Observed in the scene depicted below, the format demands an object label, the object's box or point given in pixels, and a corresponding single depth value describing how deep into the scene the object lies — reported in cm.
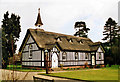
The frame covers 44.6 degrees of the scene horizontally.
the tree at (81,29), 5788
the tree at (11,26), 3233
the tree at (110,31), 5102
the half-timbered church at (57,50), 2550
